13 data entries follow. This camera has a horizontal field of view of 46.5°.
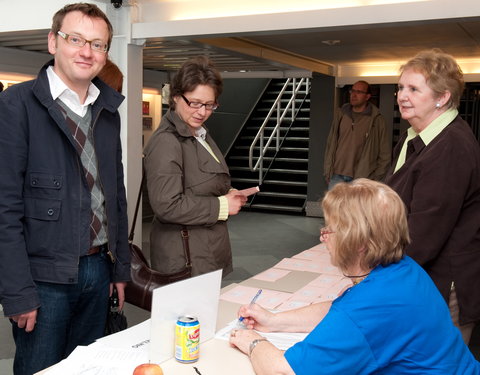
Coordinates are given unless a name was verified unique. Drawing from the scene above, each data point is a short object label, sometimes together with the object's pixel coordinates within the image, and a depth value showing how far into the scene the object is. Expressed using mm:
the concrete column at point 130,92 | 5059
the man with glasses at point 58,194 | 1824
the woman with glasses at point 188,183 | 2496
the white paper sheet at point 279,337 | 1915
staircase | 10594
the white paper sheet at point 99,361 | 1660
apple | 1597
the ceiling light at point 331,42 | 6660
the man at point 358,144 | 7070
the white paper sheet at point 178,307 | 1653
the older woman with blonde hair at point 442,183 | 2186
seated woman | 1476
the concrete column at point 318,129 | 9594
